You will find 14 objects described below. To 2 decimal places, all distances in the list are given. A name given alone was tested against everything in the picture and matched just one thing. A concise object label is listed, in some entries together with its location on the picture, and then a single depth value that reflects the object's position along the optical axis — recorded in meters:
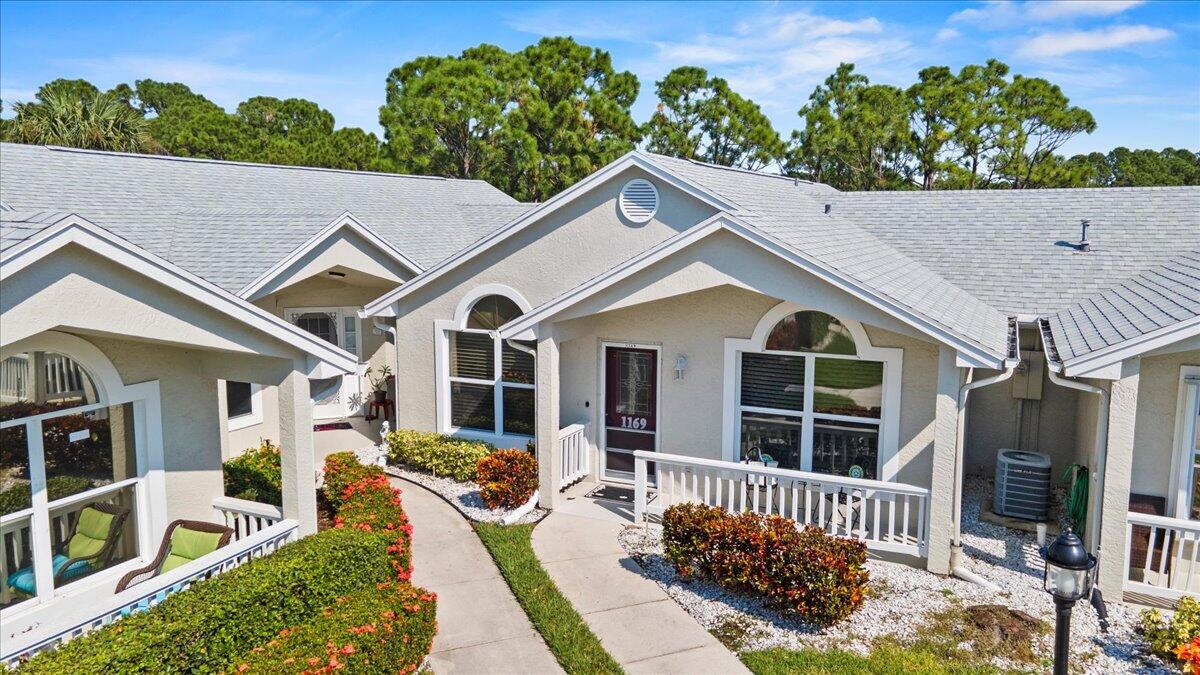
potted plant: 17.28
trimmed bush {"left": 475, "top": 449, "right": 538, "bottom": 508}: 11.66
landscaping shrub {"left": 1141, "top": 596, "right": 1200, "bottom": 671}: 7.33
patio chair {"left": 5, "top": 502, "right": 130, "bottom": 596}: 8.02
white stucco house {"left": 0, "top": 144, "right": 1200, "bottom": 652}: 8.38
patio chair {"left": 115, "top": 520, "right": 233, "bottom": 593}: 8.70
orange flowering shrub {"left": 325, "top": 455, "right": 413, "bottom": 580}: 8.86
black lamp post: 5.90
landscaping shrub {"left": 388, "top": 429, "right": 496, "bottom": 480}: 13.40
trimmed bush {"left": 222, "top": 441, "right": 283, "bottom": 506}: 11.73
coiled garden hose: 10.30
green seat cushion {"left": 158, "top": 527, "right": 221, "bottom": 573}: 8.76
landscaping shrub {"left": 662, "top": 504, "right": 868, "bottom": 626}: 8.19
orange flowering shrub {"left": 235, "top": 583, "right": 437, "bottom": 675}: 6.34
